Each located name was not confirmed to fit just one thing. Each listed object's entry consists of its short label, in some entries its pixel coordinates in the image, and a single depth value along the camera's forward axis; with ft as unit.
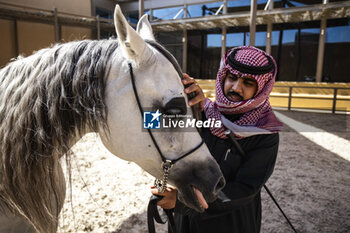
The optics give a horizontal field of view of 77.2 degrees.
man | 3.75
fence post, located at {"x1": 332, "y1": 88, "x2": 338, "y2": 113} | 25.94
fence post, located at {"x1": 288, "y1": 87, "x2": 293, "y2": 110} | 28.50
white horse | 3.08
